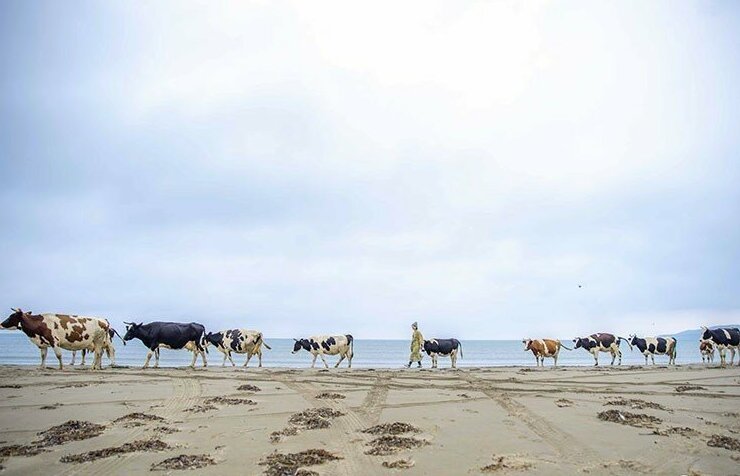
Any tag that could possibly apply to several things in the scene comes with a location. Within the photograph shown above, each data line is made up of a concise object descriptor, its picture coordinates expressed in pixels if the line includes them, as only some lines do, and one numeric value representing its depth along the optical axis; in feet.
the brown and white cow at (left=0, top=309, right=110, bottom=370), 59.06
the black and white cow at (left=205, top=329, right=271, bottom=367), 83.10
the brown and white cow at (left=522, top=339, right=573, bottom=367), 93.50
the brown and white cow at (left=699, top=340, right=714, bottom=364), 94.94
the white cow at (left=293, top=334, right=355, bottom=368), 89.97
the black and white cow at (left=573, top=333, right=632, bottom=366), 98.17
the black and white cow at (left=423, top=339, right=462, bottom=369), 91.25
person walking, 82.89
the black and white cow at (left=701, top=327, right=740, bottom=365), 87.10
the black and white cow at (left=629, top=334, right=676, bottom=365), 98.53
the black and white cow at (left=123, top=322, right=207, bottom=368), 72.08
